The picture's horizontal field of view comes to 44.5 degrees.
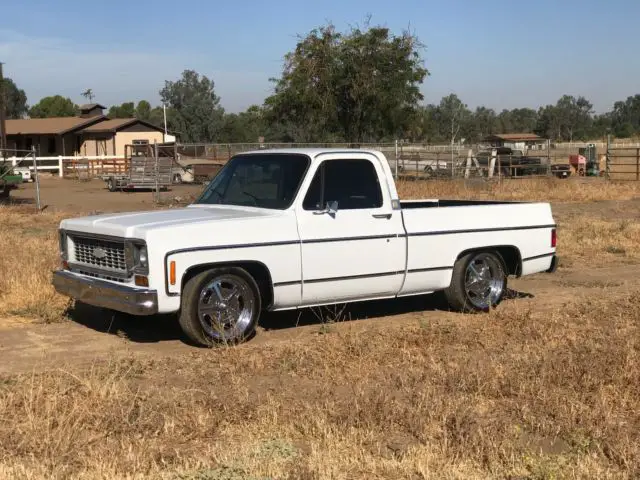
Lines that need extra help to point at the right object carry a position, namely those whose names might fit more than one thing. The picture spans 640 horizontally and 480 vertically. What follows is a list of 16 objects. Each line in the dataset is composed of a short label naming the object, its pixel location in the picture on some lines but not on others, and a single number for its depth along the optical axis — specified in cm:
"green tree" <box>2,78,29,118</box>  10331
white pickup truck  642
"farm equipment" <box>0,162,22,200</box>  2314
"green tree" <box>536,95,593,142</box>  11172
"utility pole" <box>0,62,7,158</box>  4169
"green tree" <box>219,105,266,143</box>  8988
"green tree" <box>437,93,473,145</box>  9126
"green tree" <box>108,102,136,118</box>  11462
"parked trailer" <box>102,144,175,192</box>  3058
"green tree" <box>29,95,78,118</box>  10392
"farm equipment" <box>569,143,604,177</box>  4078
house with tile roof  5384
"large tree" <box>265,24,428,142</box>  3167
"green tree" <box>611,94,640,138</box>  11266
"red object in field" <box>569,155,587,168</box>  4134
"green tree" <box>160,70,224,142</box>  8712
